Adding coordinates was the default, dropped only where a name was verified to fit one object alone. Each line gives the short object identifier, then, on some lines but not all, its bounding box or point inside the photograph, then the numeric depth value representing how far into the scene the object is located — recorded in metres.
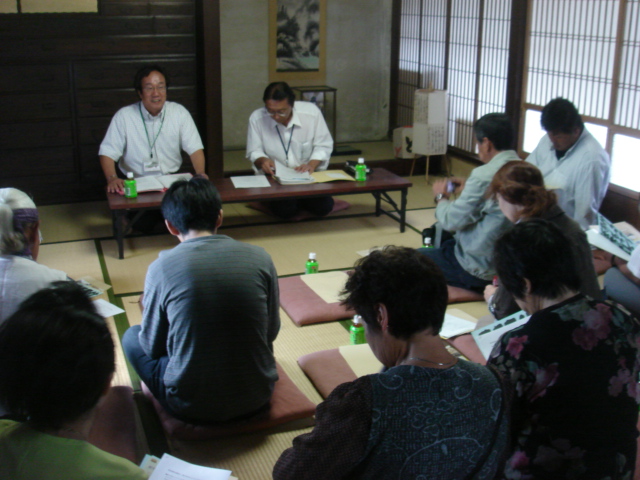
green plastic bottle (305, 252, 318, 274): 3.95
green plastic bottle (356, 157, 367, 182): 4.84
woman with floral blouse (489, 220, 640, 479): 1.58
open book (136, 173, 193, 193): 4.40
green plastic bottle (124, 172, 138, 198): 4.23
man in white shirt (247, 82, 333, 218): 5.00
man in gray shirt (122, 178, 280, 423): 2.24
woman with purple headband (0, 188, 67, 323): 2.10
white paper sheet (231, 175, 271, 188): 4.64
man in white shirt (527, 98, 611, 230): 3.96
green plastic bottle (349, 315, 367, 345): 3.12
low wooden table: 4.21
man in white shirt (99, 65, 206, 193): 4.58
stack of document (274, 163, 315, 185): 4.72
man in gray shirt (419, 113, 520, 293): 3.51
